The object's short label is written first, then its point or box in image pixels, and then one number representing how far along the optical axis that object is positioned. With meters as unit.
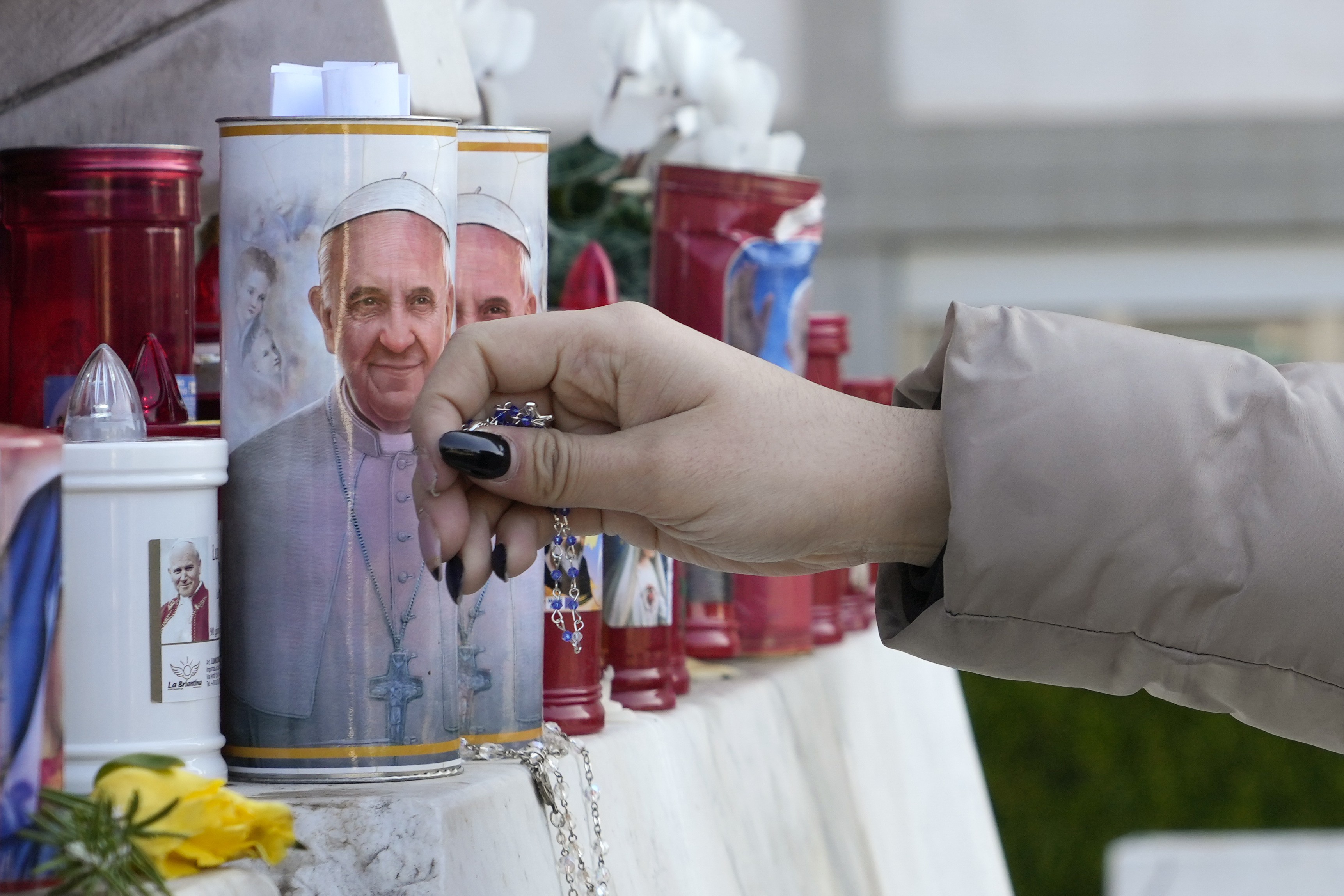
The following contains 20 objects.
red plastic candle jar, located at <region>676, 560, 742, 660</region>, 2.15
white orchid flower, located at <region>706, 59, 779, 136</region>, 2.23
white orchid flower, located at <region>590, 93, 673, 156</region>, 2.22
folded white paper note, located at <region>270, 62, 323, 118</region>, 1.82
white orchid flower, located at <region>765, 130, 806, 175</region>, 2.23
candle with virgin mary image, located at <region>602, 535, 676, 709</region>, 1.99
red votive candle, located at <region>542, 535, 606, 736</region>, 1.93
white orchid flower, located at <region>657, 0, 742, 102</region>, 2.23
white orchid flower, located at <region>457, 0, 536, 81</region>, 2.18
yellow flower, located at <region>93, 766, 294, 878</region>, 1.72
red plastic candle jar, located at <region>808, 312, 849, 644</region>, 2.20
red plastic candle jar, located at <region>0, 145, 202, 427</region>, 1.85
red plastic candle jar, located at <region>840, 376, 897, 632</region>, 2.29
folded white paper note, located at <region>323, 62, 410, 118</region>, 1.81
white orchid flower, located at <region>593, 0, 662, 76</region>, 2.23
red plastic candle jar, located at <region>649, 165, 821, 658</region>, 2.11
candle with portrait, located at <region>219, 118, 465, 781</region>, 1.80
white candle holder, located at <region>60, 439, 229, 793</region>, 1.76
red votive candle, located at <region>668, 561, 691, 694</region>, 2.03
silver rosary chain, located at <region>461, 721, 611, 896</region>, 1.85
